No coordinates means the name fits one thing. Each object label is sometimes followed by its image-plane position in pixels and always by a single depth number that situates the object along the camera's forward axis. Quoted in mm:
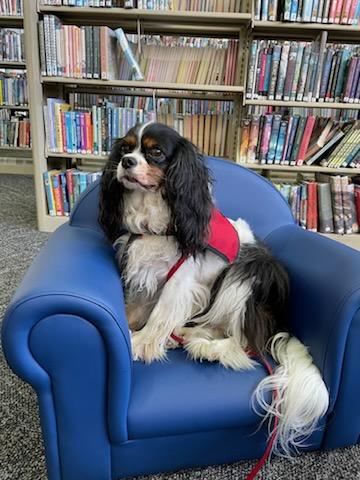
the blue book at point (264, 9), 2346
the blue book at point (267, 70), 2391
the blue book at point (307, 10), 2312
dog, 1042
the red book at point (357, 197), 2617
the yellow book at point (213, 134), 2676
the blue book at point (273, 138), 2506
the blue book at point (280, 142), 2512
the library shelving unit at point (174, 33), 2408
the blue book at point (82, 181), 2732
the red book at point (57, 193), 2748
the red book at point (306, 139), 2510
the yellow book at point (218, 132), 2678
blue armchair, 750
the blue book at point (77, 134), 2611
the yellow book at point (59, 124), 2613
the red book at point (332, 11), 2339
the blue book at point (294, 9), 2312
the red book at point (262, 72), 2389
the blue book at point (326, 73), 2412
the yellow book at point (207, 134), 2672
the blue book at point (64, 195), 2759
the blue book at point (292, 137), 2504
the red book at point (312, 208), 2627
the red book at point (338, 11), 2342
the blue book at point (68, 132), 2617
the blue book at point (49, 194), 2742
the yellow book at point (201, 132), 2666
